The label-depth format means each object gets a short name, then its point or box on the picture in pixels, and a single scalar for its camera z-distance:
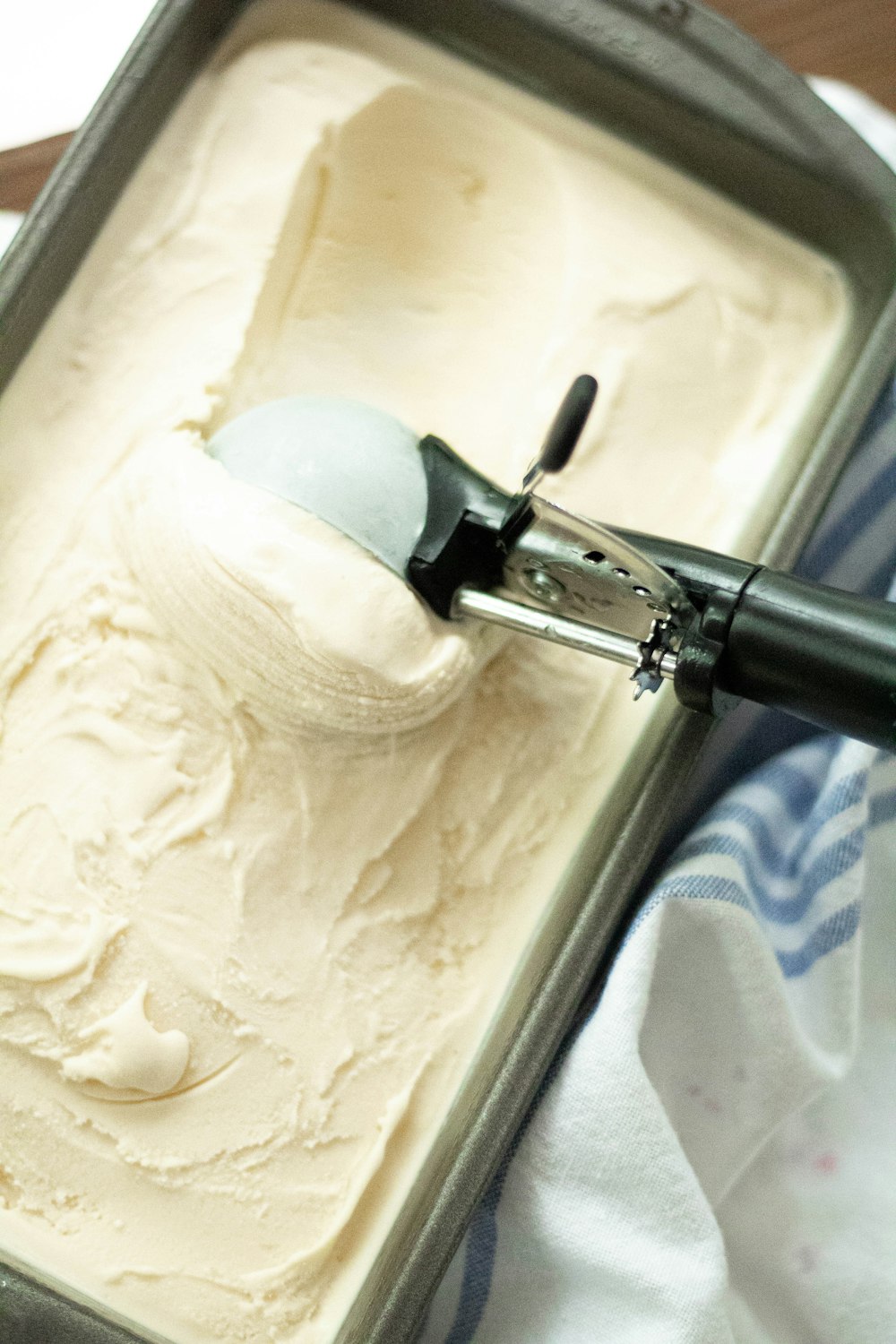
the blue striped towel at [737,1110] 0.42
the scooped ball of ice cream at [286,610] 0.40
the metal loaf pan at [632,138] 0.41
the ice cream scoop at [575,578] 0.39
